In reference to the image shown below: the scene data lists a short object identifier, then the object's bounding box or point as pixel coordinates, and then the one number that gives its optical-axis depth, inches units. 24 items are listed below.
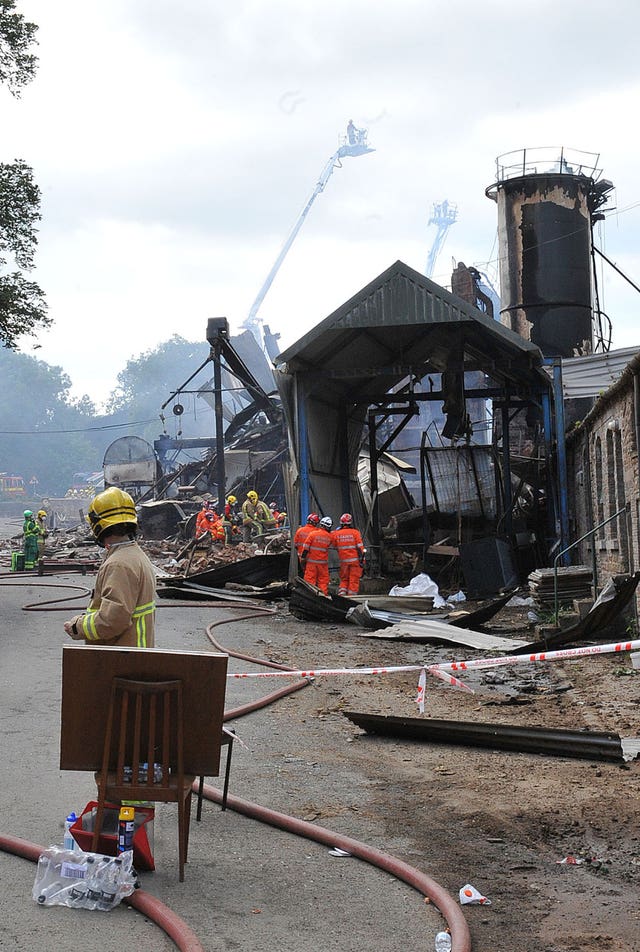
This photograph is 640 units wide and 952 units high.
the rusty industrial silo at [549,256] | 1542.8
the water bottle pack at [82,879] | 170.2
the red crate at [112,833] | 182.4
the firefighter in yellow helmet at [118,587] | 192.5
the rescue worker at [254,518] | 1248.8
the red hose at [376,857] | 159.0
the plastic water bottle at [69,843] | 179.9
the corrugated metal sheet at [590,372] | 1234.6
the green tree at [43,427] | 4451.3
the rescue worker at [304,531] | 728.5
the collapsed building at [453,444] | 762.8
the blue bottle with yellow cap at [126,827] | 179.6
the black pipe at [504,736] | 282.5
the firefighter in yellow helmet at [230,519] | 1194.0
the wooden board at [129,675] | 179.8
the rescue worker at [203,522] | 1138.3
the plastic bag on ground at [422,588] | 748.6
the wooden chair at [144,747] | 179.0
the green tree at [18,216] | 749.3
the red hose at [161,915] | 151.3
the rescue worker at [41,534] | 1167.6
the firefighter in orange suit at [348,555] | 735.7
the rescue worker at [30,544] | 1146.0
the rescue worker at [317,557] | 716.7
